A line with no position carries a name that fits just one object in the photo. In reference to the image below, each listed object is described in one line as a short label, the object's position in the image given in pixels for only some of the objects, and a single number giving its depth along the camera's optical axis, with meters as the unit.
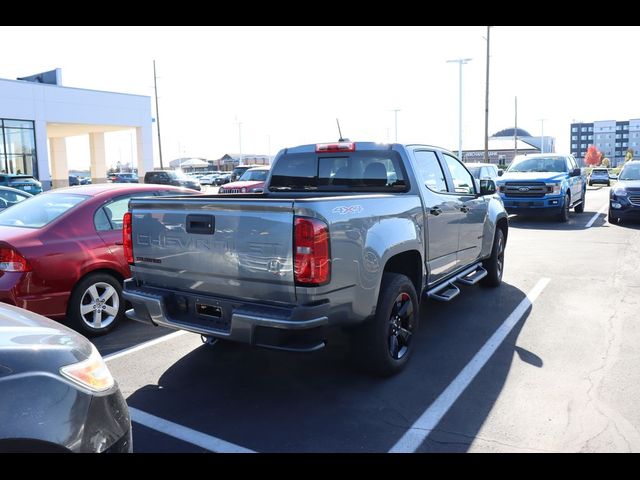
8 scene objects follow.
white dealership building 30.24
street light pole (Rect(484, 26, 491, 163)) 32.31
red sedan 4.95
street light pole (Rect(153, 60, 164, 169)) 42.88
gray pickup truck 3.54
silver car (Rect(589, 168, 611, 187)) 39.97
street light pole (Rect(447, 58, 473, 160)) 32.84
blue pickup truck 14.53
